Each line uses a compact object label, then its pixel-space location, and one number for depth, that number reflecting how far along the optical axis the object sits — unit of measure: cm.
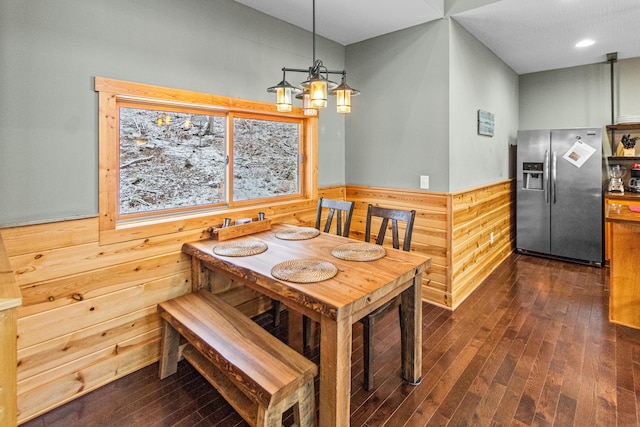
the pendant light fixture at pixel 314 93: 186
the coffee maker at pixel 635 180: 419
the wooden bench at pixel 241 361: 143
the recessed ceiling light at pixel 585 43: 372
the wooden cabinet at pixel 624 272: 271
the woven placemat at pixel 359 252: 204
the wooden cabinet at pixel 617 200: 388
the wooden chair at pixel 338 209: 269
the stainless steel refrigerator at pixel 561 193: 418
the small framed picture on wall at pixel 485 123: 366
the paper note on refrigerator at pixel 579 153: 417
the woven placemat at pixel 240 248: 213
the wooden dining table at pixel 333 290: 149
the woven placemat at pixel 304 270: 171
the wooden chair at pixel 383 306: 200
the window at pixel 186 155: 209
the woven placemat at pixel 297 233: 251
